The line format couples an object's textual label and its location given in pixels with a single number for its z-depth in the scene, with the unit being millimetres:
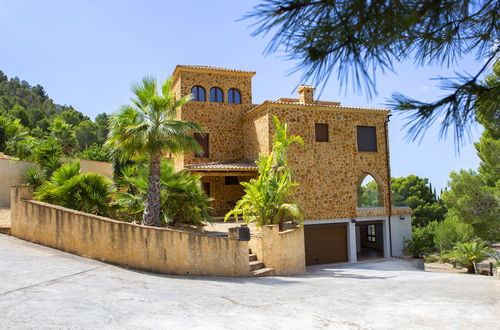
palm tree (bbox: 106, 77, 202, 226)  11344
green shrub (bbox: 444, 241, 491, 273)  20781
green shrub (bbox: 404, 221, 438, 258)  20328
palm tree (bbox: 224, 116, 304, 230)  13898
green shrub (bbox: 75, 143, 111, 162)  34678
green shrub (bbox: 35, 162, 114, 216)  11227
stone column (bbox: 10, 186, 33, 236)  10695
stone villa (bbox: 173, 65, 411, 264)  19000
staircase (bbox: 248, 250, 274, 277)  11717
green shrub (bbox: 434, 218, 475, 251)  24703
